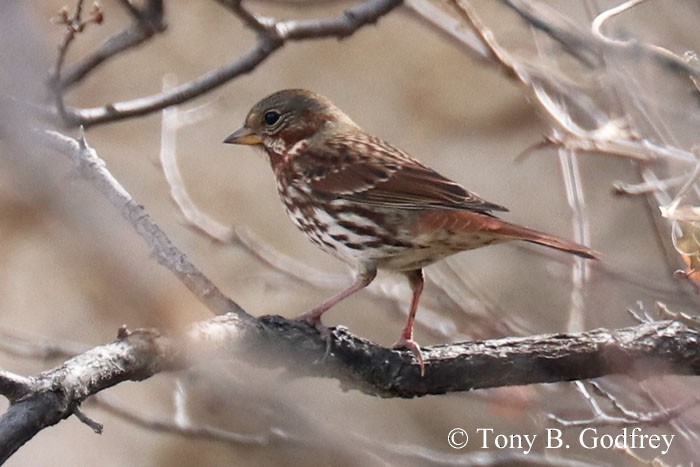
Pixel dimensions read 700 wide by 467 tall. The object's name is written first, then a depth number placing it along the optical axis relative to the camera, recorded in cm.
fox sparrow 698
